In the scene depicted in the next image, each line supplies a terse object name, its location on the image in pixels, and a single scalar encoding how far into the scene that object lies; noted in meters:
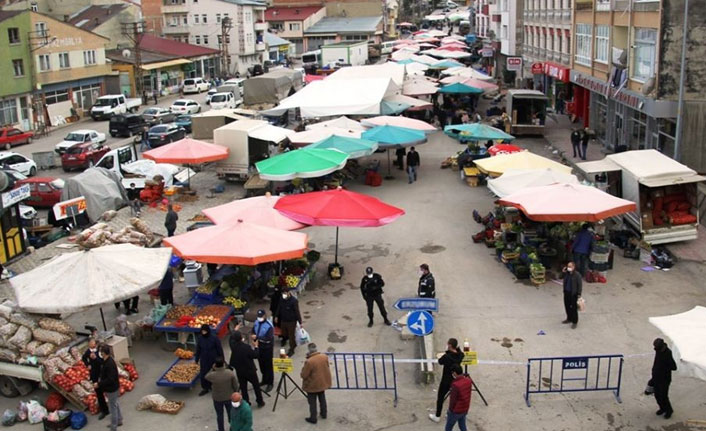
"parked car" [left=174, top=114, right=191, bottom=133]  43.19
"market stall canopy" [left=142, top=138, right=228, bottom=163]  26.98
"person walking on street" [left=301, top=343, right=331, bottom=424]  11.88
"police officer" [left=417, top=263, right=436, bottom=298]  15.70
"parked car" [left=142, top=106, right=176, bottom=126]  46.09
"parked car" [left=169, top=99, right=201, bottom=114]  50.88
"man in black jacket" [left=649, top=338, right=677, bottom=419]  11.66
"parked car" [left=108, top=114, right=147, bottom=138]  44.31
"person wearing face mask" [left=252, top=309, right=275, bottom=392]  13.29
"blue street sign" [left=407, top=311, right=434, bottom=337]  13.23
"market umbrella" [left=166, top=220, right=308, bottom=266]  15.64
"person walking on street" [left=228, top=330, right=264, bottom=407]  12.47
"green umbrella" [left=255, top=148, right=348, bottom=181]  23.48
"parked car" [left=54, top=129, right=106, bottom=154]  38.47
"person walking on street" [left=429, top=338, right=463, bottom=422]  11.73
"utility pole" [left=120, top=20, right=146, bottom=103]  61.74
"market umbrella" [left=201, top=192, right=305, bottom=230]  18.23
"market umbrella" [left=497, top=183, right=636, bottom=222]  17.73
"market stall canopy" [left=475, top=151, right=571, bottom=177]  22.52
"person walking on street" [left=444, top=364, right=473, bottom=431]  10.79
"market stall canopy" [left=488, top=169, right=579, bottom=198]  20.44
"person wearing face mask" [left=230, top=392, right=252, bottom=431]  10.77
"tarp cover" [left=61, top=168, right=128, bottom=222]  25.17
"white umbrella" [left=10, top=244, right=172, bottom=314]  13.73
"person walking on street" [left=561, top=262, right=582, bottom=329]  15.15
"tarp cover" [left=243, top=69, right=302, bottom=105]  45.38
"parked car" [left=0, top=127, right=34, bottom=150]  42.25
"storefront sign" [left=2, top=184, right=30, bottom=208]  20.22
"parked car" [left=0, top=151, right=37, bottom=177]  32.47
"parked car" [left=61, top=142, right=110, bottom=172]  34.16
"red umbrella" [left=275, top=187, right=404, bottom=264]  18.16
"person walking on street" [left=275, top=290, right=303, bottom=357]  14.48
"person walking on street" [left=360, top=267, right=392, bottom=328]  15.60
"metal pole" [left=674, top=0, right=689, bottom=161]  25.06
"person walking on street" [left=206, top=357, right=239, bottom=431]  11.53
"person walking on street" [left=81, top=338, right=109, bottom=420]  12.42
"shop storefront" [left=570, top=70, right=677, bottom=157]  26.27
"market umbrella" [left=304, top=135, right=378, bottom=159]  26.39
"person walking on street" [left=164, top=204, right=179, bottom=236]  21.92
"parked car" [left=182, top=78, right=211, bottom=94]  67.06
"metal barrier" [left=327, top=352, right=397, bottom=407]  13.00
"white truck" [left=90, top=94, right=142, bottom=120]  52.53
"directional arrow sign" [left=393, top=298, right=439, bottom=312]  13.68
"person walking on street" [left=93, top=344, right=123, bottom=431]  12.09
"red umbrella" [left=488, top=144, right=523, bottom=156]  27.01
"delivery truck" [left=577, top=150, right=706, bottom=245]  19.69
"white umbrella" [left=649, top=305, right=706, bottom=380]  10.20
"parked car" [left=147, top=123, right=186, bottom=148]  38.12
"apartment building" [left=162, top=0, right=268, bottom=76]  81.81
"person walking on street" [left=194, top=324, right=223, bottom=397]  12.78
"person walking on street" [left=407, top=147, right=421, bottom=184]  29.14
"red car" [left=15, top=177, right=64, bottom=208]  27.33
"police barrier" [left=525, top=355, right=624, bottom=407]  12.45
